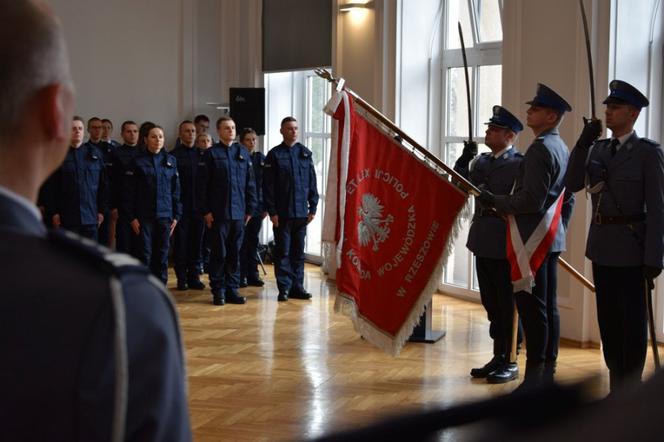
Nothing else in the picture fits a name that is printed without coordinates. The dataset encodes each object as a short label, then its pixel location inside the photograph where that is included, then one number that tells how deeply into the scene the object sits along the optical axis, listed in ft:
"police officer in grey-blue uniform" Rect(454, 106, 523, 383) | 16.69
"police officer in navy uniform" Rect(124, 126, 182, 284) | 26.07
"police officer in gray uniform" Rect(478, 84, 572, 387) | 15.34
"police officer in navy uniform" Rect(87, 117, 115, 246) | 29.32
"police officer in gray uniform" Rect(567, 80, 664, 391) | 13.71
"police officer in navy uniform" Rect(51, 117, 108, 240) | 25.72
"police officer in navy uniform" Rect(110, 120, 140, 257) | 26.61
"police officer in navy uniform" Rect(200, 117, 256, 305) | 25.53
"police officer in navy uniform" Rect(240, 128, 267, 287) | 28.17
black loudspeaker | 33.04
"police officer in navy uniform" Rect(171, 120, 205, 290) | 27.78
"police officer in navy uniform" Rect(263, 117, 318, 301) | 25.72
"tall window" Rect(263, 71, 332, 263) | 32.99
